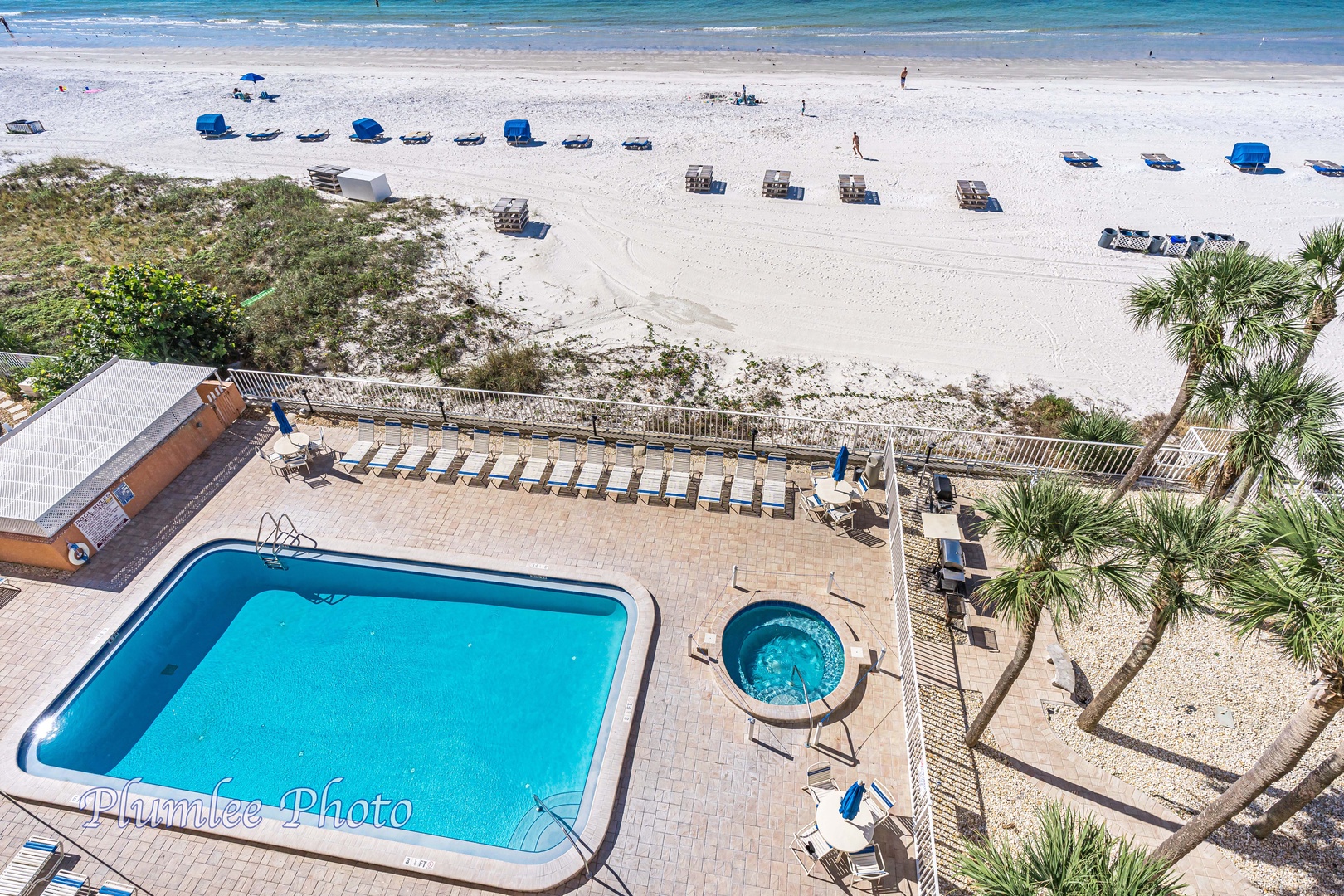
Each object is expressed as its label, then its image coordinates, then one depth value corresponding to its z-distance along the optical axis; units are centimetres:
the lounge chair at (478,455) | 1627
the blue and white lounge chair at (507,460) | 1622
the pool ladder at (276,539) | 1472
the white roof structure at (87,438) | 1377
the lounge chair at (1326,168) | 3503
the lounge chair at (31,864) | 950
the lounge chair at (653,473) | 1568
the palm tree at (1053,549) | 895
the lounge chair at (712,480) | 1551
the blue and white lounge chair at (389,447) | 1648
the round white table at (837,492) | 1485
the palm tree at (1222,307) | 1188
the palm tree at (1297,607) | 718
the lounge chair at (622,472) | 1579
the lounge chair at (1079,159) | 3653
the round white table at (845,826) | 948
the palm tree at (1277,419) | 1164
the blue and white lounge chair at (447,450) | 1653
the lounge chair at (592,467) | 1591
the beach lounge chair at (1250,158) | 3506
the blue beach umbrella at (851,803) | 957
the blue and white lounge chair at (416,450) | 1648
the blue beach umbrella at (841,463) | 1485
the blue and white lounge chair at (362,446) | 1666
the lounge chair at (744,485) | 1541
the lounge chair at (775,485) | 1536
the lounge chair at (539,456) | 1645
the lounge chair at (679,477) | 1562
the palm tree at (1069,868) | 700
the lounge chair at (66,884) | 952
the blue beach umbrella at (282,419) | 1633
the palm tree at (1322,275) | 1255
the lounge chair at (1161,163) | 3628
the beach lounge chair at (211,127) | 4222
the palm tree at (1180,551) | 870
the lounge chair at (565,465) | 1591
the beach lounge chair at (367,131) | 4069
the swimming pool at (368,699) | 1095
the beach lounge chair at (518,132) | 3969
